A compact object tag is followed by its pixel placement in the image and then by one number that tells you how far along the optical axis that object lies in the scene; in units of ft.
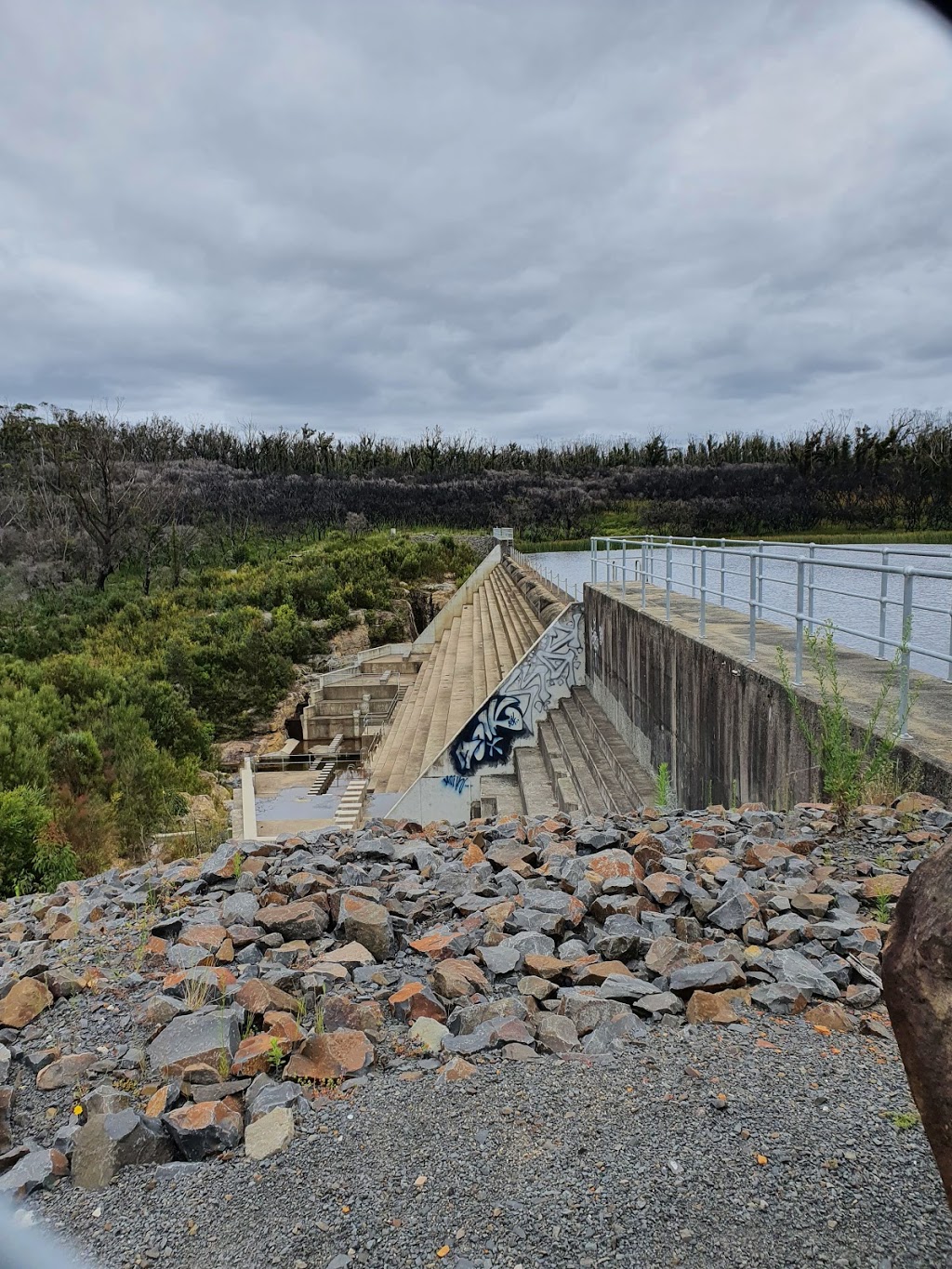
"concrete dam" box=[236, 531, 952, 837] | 21.34
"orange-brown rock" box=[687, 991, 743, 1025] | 9.82
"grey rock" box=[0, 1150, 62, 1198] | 7.75
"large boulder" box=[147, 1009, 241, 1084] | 9.40
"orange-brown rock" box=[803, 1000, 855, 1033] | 9.40
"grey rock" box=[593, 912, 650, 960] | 12.06
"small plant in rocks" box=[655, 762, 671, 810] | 24.01
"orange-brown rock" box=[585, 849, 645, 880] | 14.82
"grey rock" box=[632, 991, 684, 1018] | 10.22
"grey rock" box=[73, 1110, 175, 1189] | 7.98
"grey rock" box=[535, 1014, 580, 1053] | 9.57
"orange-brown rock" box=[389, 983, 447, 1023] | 10.75
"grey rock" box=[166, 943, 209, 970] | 12.72
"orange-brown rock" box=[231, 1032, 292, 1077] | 9.48
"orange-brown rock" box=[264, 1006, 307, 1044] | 9.93
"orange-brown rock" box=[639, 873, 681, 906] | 13.48
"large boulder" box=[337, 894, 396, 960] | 12.95
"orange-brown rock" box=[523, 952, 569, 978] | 11.56
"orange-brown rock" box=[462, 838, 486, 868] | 17.22
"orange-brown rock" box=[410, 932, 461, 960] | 12.69
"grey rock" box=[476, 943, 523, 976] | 11.82
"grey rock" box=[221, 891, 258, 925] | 14.46
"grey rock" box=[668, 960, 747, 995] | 10.60
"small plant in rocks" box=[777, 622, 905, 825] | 15.44
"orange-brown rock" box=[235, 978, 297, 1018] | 10.66
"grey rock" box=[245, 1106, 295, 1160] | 8.07
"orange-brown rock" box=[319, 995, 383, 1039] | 10.39
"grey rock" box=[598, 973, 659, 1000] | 10.60
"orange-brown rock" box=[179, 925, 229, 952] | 13.38
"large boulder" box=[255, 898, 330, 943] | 13.73
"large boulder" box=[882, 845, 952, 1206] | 4.74
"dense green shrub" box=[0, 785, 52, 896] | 27.37
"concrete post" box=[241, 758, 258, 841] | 40.40
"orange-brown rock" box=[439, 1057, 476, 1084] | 9.08
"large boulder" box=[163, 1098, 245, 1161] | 8.21
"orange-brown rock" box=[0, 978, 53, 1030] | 11.40
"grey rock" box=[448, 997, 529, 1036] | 10.21
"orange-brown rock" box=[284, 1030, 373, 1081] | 9.33
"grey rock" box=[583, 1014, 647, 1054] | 9.48
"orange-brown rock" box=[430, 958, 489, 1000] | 11.24
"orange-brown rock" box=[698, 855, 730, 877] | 14.48
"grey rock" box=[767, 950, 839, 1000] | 10.14
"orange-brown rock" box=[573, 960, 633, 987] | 11.28
